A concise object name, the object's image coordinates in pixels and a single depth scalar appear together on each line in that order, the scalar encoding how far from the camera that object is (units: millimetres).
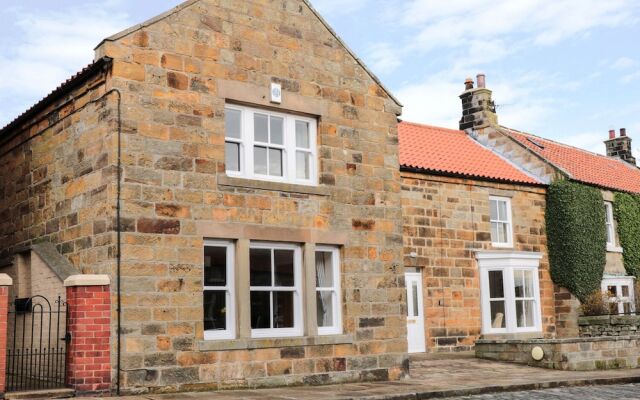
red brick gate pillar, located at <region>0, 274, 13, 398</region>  10188
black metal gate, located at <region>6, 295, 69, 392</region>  11391
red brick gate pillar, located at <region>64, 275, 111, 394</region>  10672
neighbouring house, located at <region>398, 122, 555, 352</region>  19562
